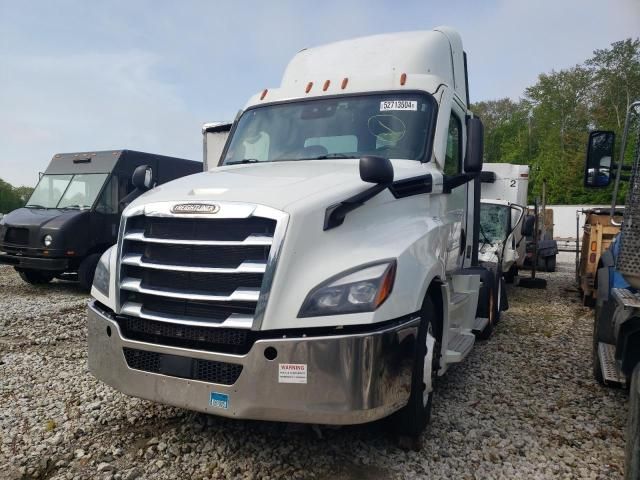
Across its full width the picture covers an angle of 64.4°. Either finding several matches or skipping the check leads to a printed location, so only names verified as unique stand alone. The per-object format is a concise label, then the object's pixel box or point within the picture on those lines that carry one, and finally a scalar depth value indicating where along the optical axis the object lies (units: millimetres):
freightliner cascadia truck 2689
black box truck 9992
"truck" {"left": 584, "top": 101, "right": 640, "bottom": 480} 2670
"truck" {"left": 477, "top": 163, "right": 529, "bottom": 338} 6883
